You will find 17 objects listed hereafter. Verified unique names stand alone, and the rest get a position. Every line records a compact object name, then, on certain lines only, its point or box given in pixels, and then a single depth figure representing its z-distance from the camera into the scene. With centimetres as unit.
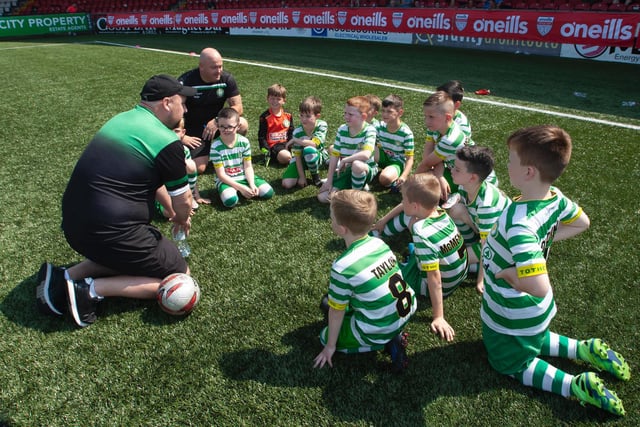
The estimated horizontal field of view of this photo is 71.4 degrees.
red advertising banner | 1266
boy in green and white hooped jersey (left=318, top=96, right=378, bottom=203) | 523
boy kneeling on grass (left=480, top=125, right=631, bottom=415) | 256
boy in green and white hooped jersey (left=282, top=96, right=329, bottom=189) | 586
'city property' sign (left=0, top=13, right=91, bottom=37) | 2636
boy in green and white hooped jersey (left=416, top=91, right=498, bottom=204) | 468
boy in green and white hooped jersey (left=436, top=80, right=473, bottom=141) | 561
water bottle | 436
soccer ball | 356
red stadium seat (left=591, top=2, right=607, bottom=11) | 1385
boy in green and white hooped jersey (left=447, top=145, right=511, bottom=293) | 356
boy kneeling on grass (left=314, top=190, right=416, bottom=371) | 283
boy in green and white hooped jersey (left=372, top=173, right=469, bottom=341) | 326
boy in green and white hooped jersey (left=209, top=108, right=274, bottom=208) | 542
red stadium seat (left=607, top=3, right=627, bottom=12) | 1356
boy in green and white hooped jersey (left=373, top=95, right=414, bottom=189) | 552
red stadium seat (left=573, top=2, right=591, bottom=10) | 1462
